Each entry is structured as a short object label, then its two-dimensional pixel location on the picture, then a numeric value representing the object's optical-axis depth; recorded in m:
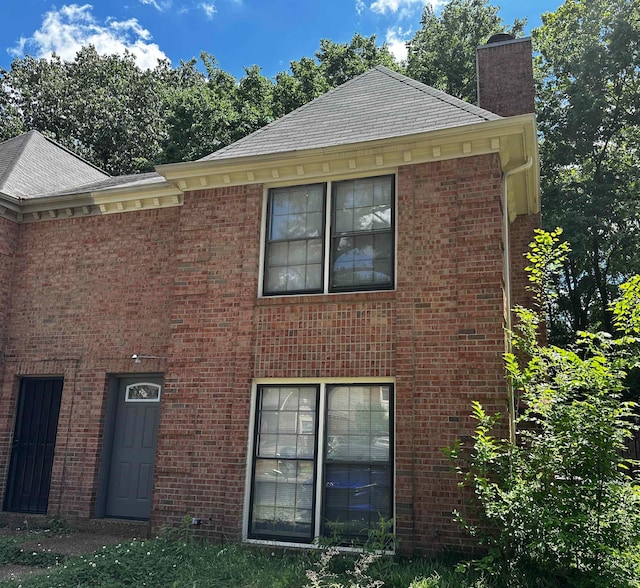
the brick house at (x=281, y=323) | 7.56
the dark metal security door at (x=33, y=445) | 9.93
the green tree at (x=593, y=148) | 19.36
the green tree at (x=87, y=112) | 27.06
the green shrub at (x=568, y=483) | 5.70
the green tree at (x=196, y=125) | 20.94
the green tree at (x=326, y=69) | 23.03
